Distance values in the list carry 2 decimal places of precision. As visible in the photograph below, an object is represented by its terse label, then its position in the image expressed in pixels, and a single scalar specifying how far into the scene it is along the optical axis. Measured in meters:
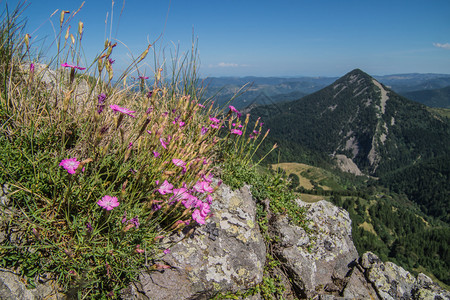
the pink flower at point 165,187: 2.46
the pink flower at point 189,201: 2.66
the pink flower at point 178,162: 2.66
